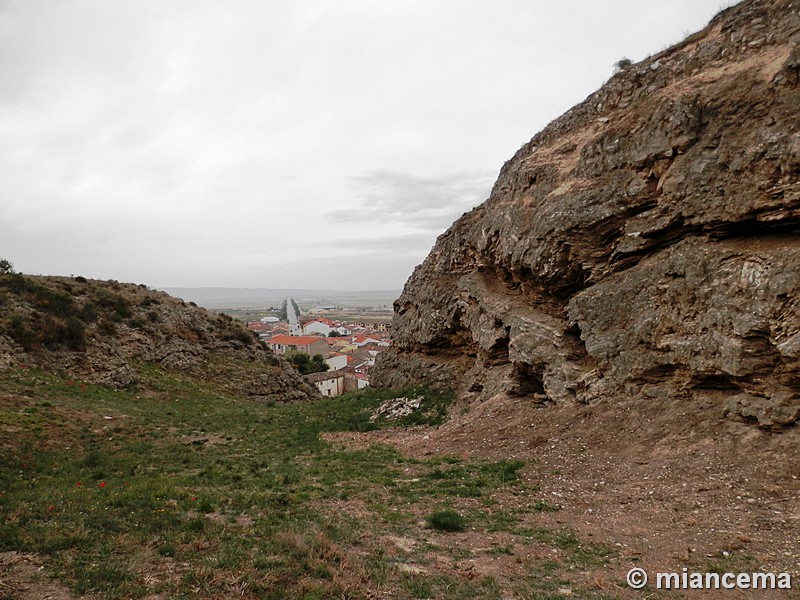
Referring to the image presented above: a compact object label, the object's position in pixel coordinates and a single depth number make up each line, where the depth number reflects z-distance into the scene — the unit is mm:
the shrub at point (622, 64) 19641
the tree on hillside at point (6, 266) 42500
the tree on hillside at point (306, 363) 62969
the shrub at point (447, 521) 8539
